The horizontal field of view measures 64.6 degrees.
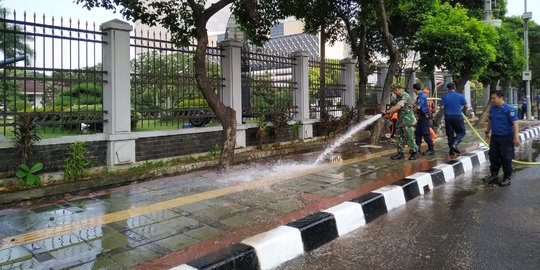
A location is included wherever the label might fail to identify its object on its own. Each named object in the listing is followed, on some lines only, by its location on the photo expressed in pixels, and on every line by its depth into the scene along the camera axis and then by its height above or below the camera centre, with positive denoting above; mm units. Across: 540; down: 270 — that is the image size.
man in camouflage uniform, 8469 +228
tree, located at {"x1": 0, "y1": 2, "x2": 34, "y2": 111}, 5953 +1233
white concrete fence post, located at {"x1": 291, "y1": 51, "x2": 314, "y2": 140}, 11047 +1243
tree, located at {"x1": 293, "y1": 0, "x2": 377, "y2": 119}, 10617 +3197
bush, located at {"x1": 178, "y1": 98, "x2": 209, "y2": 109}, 8355 +675
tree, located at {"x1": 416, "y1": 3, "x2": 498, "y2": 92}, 12734 +2813
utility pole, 18641 +3907
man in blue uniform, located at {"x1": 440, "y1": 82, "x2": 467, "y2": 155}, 8961 +395
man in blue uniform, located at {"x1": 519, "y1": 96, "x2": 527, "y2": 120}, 23250 +1391
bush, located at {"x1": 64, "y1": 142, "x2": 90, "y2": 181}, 6125 -357
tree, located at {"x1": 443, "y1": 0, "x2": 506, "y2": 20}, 16609 +5176
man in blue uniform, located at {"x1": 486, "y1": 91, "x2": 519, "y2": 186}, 6422 -43
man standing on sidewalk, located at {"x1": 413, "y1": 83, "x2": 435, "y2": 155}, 9148 +288
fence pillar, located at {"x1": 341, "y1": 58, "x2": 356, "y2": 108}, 12938 +1659
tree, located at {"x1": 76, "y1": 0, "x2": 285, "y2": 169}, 7195 +2154
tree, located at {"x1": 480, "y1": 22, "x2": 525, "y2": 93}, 16594 +2852
